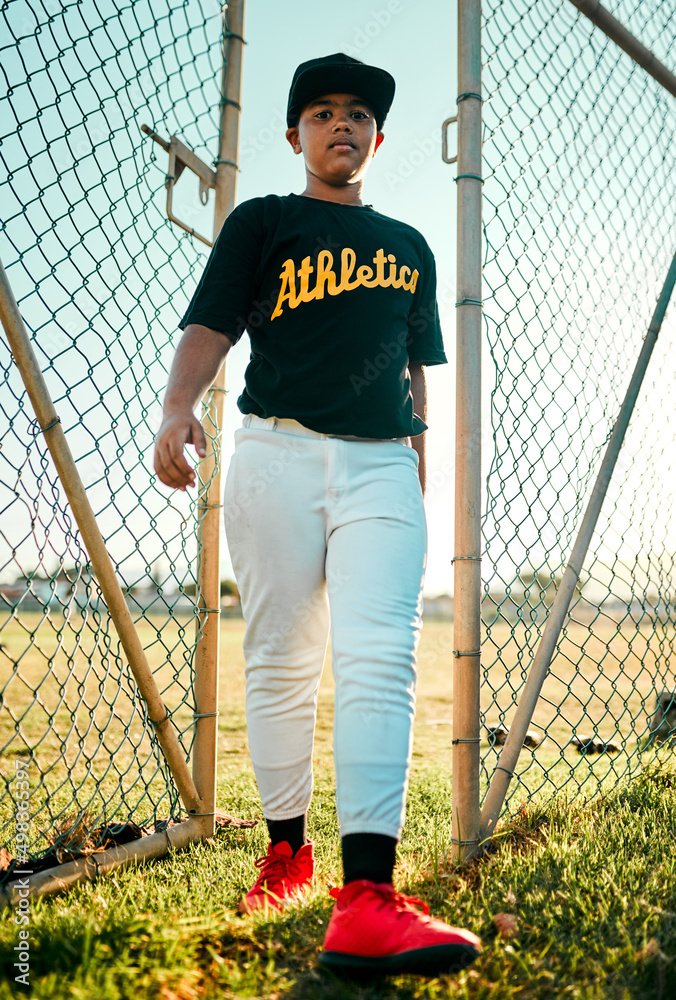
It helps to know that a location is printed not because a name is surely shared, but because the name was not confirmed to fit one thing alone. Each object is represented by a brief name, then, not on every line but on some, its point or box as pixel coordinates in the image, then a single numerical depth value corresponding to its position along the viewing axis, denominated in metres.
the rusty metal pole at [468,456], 1.93
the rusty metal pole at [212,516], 2.26
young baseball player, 1.49
